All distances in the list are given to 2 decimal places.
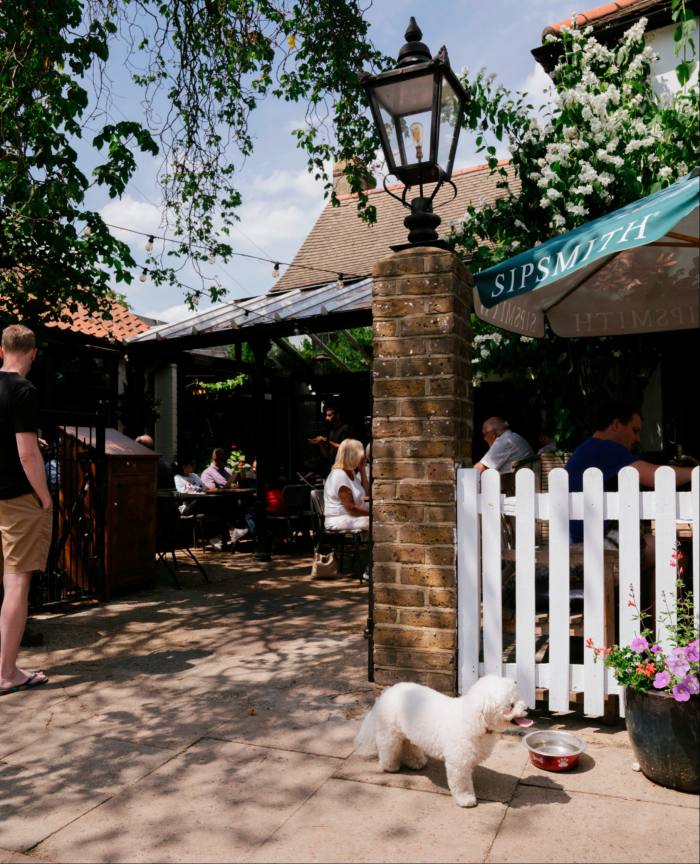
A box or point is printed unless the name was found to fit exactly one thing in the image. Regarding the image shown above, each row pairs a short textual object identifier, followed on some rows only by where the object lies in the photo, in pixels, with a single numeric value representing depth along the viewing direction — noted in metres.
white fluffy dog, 2.51
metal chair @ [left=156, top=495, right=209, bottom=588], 7.22
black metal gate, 5.89
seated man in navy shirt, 3.73
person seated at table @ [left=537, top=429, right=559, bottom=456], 7.94
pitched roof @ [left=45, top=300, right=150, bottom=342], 11.98
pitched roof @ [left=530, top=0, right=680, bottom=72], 7.41
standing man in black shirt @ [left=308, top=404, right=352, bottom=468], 9.37
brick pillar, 3.35
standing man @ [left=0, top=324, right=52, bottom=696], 3.87
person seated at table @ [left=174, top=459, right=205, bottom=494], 9.77
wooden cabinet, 6.15
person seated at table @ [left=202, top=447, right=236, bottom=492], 10.48
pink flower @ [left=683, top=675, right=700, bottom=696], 2.54
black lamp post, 3.56
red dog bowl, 2.75
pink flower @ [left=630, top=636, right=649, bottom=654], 2.74
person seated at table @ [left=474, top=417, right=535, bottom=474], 6.84
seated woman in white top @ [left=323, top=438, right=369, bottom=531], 6.79
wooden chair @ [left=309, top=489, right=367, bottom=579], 7.36
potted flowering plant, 2.54
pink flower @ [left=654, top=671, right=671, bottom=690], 2.59
